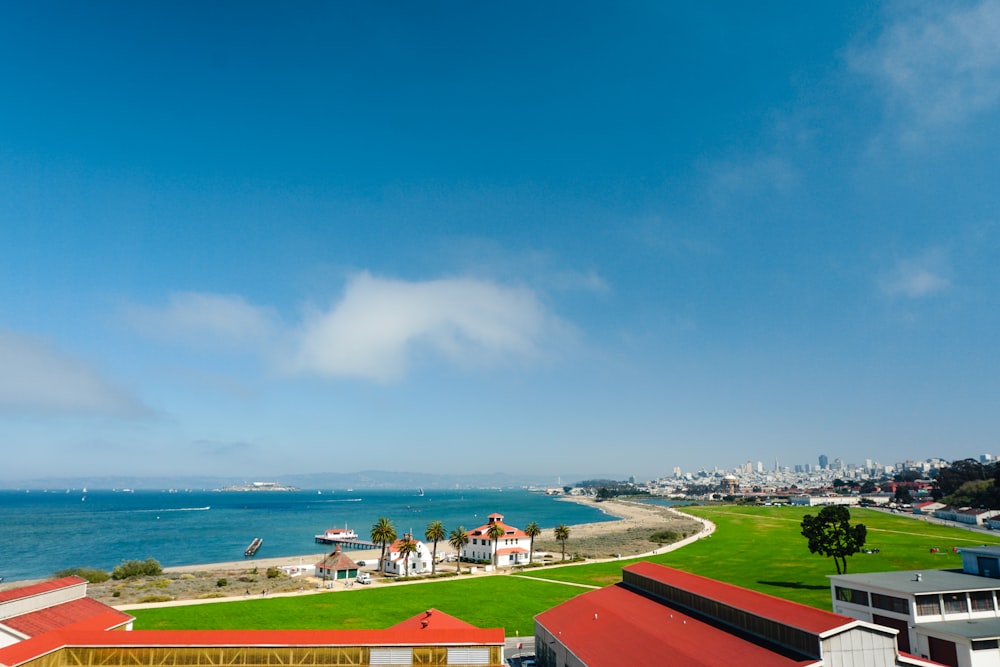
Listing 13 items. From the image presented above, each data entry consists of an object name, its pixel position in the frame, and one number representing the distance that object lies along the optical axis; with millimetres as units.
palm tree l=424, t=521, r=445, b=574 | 88500
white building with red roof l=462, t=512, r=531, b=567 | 100188
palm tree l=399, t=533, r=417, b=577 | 85000
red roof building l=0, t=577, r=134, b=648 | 33812
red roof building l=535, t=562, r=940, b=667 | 27219
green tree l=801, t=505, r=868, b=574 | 70812
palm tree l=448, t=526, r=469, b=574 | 90150
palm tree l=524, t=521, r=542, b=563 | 96356
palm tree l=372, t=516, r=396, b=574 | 86812
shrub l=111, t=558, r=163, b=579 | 86250
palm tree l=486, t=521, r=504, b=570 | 95169
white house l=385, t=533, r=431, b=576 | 88875
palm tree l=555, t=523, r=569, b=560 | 99750
